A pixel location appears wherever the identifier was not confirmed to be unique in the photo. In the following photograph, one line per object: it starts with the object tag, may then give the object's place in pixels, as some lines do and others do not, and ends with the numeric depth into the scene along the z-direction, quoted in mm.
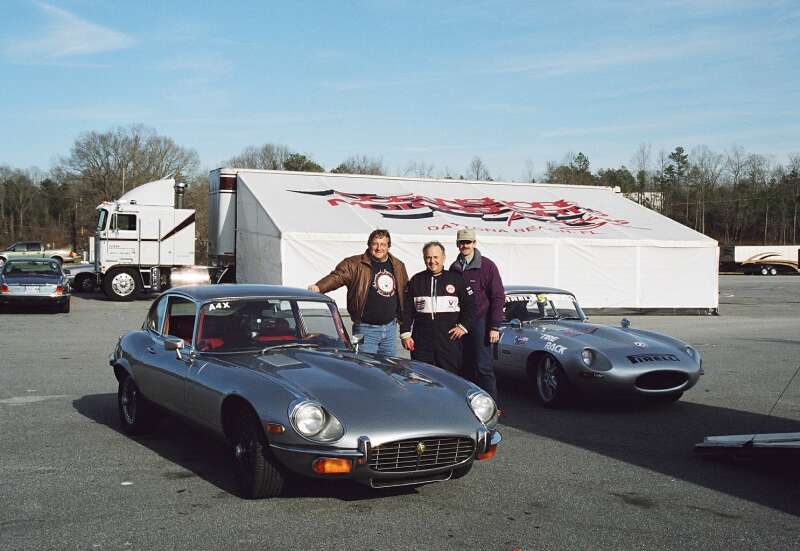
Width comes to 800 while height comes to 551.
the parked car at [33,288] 19891
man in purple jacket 7590
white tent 22125
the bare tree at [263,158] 89000
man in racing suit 7336
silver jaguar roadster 8211
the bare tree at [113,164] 78438
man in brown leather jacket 7645
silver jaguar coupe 4828
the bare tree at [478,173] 80406
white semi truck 25516
